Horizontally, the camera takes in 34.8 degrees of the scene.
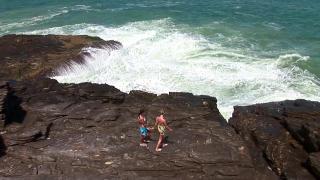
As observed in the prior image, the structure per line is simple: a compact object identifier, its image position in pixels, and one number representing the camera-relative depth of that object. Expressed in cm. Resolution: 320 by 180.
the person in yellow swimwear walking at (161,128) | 2183
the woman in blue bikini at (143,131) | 2214
